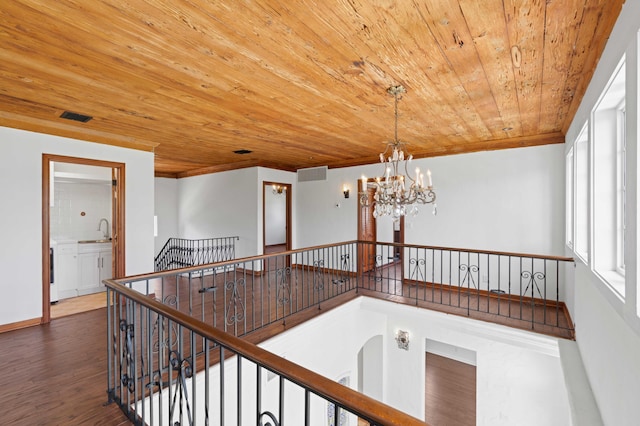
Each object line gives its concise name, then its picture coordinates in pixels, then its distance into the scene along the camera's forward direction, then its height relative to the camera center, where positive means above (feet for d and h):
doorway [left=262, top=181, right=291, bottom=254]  40.11 -1.03
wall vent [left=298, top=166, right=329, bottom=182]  23.24 +3.10
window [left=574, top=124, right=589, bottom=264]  10.62 +0.60
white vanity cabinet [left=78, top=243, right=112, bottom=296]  17.56 -3.12
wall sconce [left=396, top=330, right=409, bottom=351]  18.01 -7.73
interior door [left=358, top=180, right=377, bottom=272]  21.33 -1.33
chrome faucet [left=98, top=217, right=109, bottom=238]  21.68 -0.98
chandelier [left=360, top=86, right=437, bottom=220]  9.46 +0.59
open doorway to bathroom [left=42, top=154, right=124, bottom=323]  12.56 -1.14
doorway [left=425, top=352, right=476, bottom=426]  20.35 -13.25
